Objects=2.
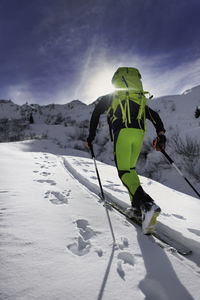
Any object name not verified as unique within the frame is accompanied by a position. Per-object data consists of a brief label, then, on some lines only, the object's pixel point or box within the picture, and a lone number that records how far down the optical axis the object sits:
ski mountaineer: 1.82
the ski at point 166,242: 1.38
